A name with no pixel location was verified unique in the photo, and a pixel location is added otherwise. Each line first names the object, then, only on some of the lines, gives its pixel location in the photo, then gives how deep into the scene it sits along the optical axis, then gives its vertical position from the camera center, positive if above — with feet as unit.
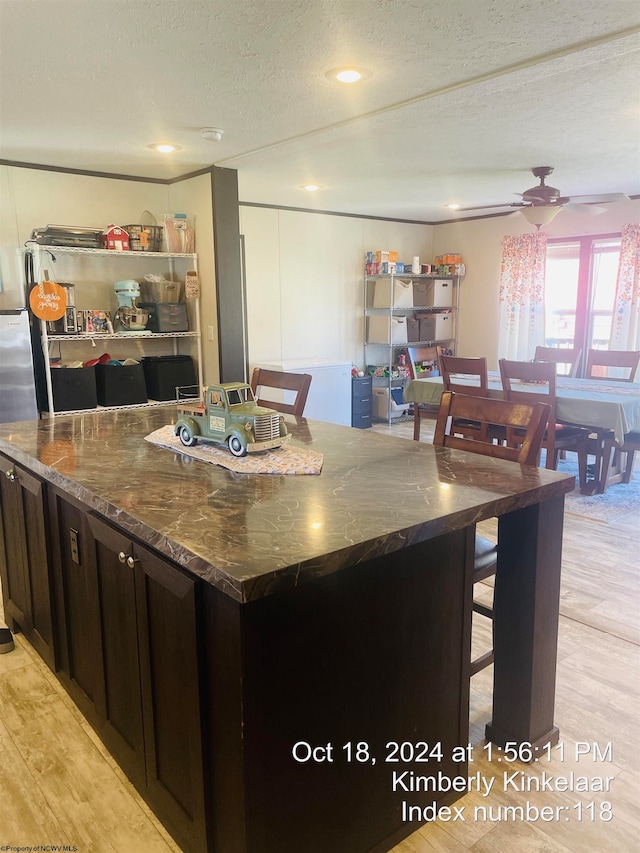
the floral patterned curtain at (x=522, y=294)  21.36 +0.64
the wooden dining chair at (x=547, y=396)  13.28 -1.85
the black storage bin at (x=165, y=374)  14.60 -1.42
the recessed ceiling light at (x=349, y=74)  8.45 +3.31
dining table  12.79 -2.02
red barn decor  13.52 +1.67
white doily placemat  5.82 -1.44
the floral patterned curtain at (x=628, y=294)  18.67 +0.55
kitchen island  3.93 -2.32
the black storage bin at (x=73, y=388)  13.24 -1.58
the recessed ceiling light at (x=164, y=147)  12.03 +3.28
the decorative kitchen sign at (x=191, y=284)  14.60 +0.71
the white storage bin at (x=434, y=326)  23.80 -0.50
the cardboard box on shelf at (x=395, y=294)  22.44 +0.70
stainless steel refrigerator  12.19 -1.06
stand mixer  14.21 +0.08
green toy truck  6.23 -1.12
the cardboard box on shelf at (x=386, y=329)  22.53 -0.58
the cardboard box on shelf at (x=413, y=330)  23.39 -0.64
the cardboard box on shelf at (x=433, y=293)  23.59 +0.76
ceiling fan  13.83 +2.49
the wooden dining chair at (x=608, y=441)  13.94 -2.90
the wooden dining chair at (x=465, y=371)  13.39 -1.33
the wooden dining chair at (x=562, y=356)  17.02 -1.21
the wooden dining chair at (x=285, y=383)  9.25 -1.08
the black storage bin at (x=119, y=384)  13.88 -1.57
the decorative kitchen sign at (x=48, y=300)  12.46 +0.30
